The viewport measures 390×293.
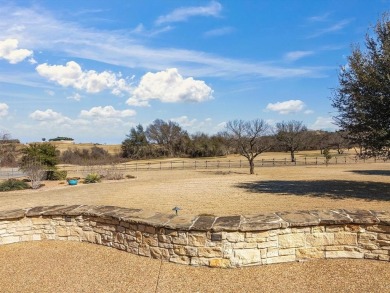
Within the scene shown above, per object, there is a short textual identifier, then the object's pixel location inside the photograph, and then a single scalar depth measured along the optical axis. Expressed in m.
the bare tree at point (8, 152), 52.86
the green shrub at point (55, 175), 31.23
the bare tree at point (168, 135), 77.81
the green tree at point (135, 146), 73.69
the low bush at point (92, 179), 28.28
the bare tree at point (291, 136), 54.41
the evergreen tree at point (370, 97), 14.48
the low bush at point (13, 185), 24.44
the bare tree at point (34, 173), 25.31
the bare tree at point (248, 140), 35.78
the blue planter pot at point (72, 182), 27.11
